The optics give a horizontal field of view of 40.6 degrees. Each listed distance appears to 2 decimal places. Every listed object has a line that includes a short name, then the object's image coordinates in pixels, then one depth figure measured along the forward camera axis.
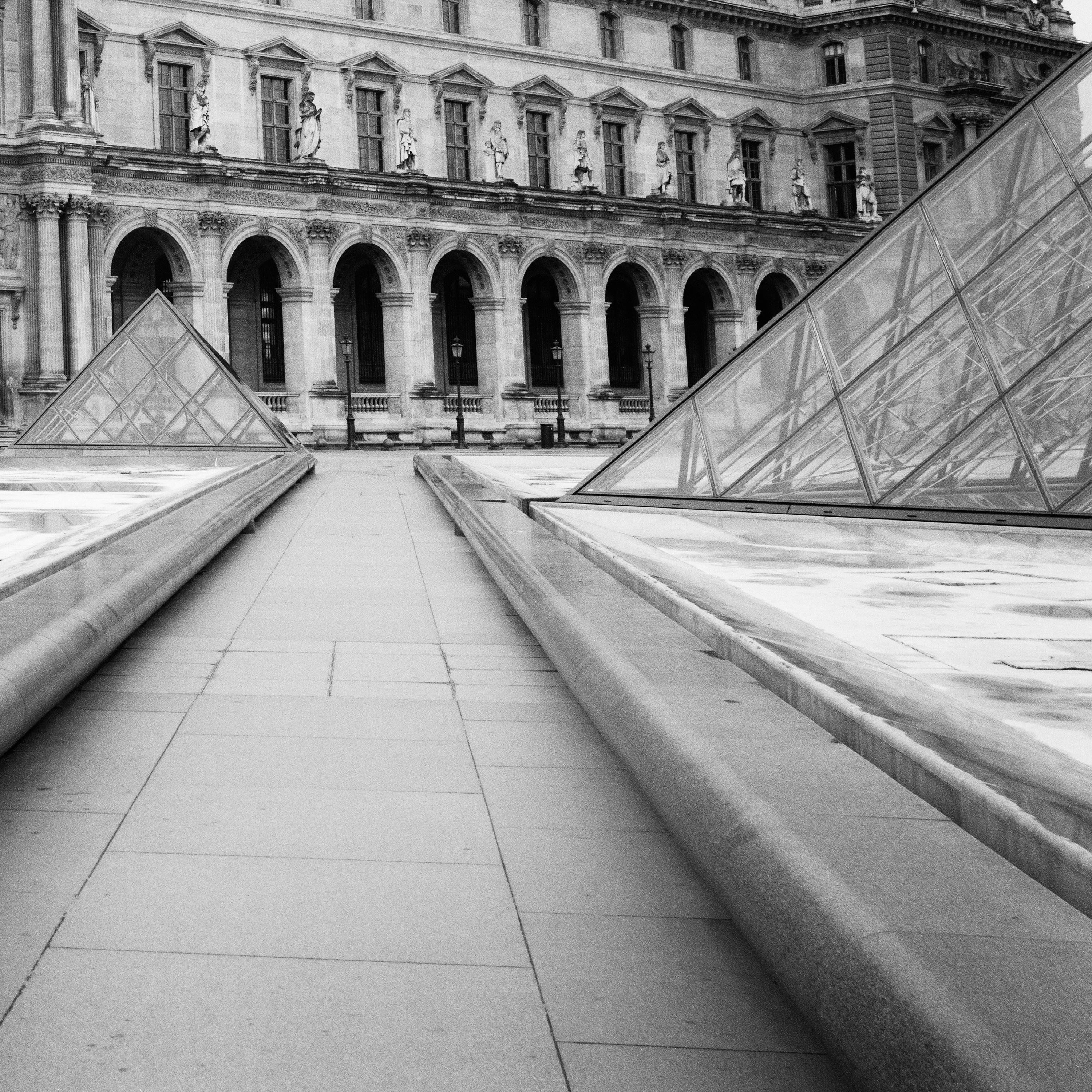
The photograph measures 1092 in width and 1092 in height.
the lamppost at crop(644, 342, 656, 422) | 52.89
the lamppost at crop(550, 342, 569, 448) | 49.38
